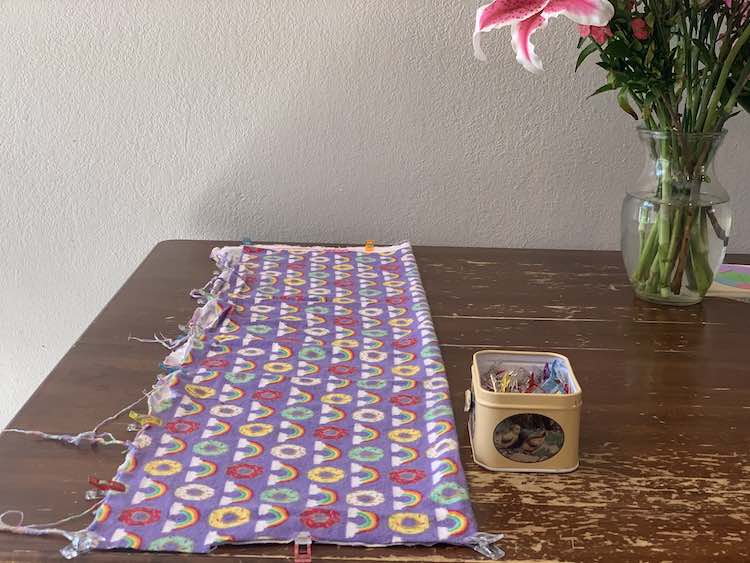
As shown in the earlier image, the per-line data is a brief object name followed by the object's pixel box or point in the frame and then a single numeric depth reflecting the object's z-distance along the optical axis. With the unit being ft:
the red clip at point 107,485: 2.63
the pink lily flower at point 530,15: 3.22
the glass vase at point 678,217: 4.07
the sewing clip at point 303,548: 2.38
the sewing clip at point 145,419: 3.05
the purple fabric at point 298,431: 2.51
